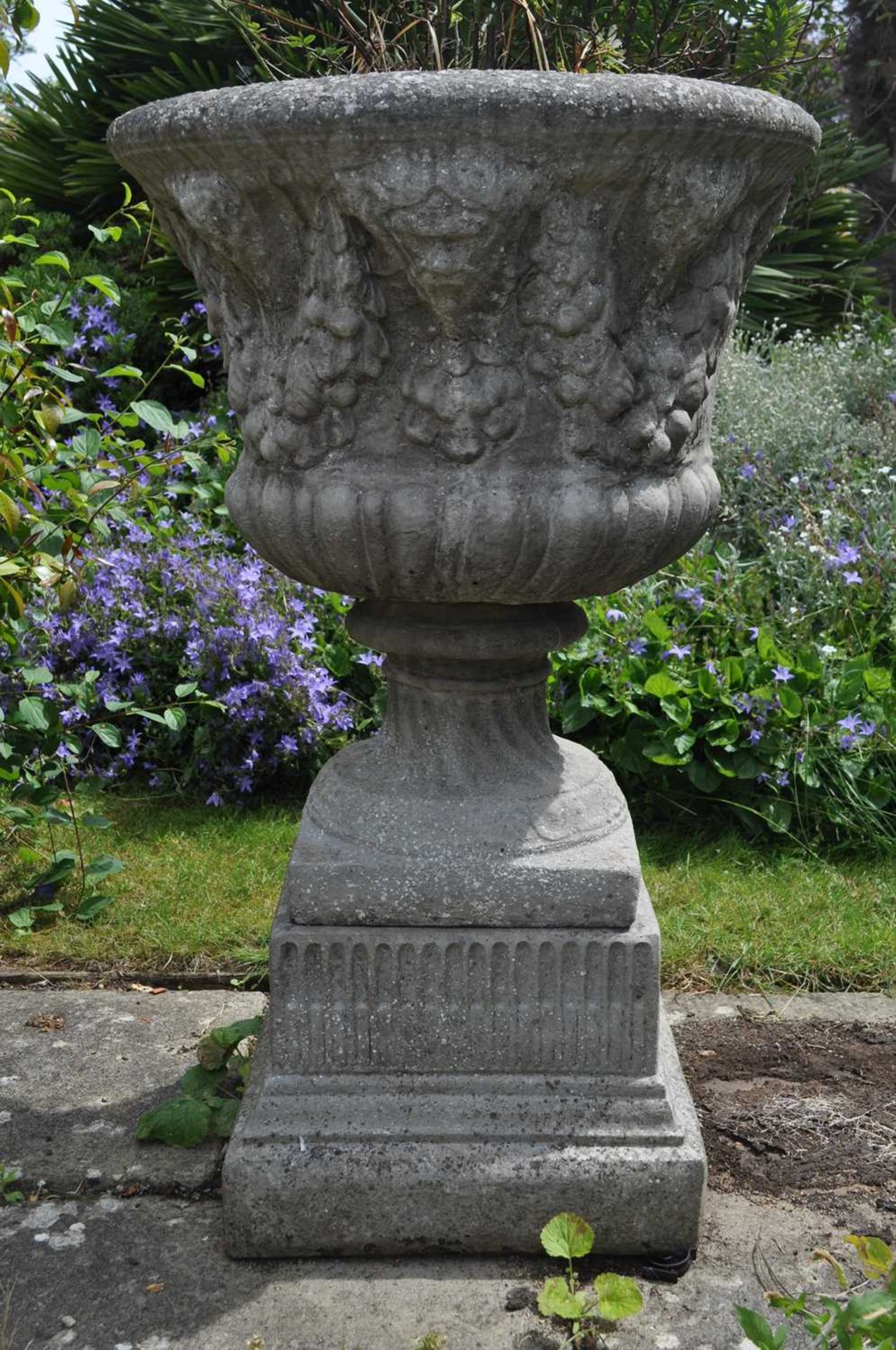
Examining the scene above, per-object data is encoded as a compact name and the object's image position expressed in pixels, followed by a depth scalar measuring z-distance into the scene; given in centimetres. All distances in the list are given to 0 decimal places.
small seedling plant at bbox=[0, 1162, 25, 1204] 221
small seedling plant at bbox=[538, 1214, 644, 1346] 191
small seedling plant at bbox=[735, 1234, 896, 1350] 146
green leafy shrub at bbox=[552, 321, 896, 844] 353
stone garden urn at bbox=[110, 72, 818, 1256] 176
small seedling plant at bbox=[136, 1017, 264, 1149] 234
